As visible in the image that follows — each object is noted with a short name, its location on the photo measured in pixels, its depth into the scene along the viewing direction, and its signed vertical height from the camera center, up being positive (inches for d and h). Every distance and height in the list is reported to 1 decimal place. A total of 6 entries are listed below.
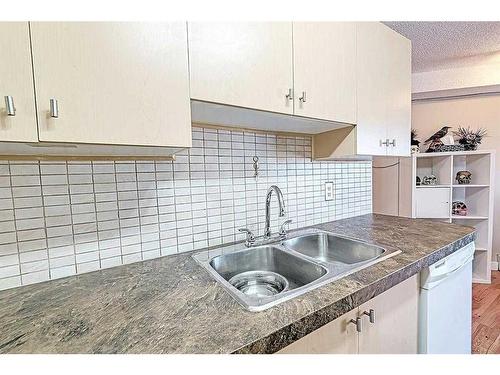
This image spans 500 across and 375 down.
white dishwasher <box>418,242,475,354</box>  44.8 -26.6
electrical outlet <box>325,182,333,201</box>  65.8 -6.6
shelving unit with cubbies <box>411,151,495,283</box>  105.2 -14.4
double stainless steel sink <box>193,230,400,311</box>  37.8 -16.3
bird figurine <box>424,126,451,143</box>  113.3 +11.6
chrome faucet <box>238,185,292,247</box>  48.1 -13.1
